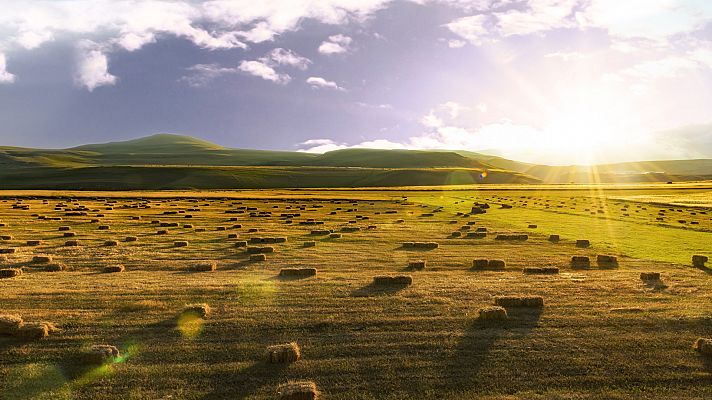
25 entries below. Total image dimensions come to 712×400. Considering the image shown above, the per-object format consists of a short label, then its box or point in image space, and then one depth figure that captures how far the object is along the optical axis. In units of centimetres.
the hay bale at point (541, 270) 2415
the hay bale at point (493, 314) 1639
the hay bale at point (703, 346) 1358
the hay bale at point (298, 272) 2322
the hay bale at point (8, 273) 2214
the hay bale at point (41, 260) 2577
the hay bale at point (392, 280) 2115
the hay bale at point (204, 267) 2494
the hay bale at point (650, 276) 2194
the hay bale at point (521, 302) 1775
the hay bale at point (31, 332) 1448
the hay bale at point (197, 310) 1659
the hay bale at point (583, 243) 3384
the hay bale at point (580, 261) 2635
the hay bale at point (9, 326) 1463
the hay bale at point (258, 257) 2876
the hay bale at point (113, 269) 2416
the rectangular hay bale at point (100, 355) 1315
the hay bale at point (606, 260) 2639
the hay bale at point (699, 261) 2547
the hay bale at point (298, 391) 1137
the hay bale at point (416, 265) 2605
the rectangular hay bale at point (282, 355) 1336
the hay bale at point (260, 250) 3138
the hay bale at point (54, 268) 2419
